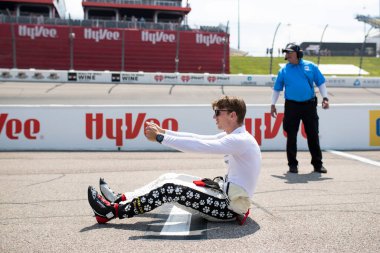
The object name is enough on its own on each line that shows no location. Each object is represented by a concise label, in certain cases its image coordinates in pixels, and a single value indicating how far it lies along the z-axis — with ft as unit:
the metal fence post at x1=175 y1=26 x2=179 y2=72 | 115.61
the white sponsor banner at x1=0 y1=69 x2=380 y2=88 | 95.55
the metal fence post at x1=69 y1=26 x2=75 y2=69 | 112.99
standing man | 24.64
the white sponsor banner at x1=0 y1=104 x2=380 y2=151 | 34.63
